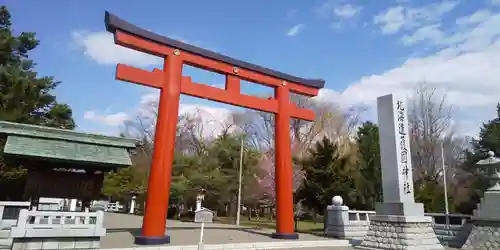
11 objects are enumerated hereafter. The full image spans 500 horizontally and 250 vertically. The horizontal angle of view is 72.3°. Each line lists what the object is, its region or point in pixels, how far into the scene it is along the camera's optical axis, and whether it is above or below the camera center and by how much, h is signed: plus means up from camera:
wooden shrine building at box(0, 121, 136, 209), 8.96 +0.96
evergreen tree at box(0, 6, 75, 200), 16.48 +5.08
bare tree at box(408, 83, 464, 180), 30.16 +5.57
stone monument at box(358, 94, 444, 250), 10.95 +0.18
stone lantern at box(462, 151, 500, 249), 11.87 -0.34
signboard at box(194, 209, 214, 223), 21.77 -1.11
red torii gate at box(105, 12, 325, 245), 10.42 +3.68
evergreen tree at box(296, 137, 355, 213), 19.61 +1.31
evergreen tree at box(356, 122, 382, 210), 20.88 +1.93
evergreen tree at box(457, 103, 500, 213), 22.39 +3.99
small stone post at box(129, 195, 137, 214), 33.08 -0.84
